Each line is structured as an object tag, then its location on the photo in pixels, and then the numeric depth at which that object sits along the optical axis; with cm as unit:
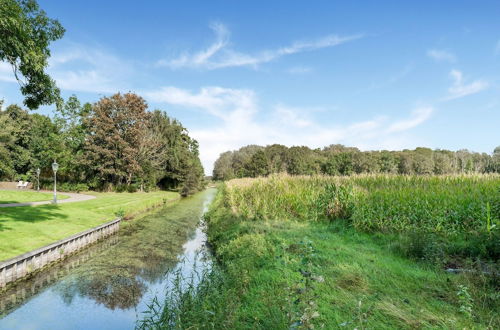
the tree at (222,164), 10472
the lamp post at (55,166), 2107
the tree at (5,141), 3419
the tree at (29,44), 725
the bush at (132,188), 3844
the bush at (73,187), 3616
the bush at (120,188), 3784
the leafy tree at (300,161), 7375
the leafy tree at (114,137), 3512
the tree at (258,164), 6893
